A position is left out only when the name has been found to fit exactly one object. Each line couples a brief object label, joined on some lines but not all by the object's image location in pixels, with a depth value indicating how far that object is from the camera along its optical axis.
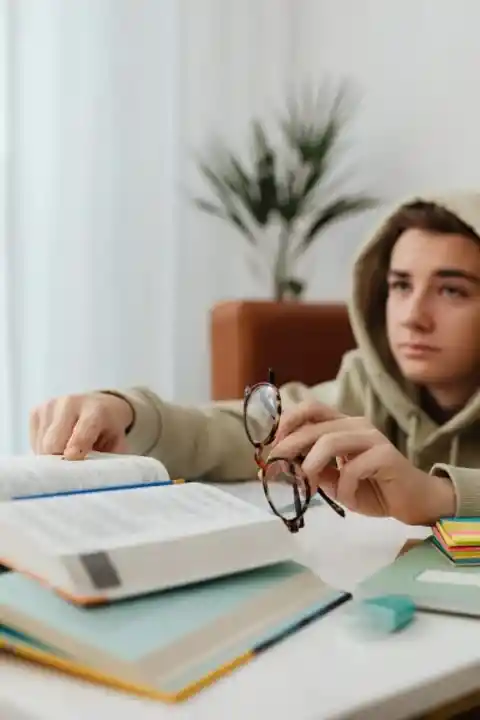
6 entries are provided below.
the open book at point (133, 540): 1.04
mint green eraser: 1.07
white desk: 0.88
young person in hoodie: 1.56
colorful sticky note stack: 1.21
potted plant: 2.73
